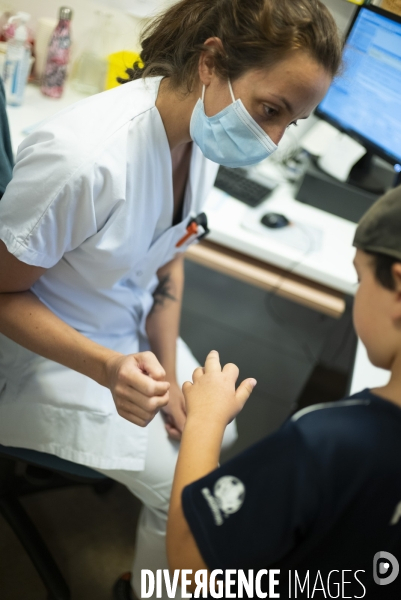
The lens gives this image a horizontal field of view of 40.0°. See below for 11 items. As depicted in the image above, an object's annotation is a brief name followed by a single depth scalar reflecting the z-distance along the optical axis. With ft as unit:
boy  2.00
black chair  3.95
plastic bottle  5.04
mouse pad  4.78
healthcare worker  2.88
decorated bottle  5.27
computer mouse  4.90
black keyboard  5.13
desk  4.62
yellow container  5.23
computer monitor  4.78
